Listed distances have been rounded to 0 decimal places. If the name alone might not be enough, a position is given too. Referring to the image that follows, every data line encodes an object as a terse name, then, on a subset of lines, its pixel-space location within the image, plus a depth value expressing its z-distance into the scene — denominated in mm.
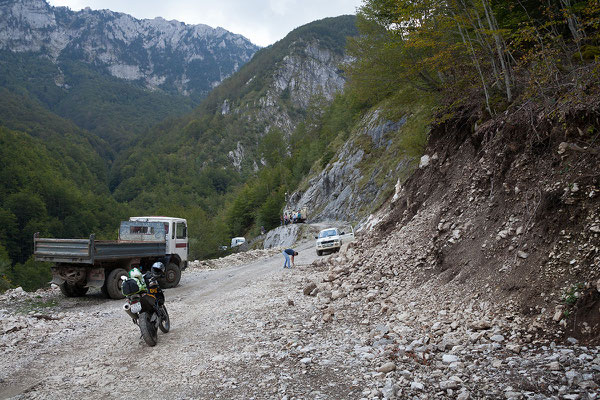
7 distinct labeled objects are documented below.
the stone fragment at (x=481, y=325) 4953
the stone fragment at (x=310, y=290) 9568
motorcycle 6508
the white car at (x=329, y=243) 20594
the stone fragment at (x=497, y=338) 4598
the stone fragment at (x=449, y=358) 4391
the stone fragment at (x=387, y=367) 4418
